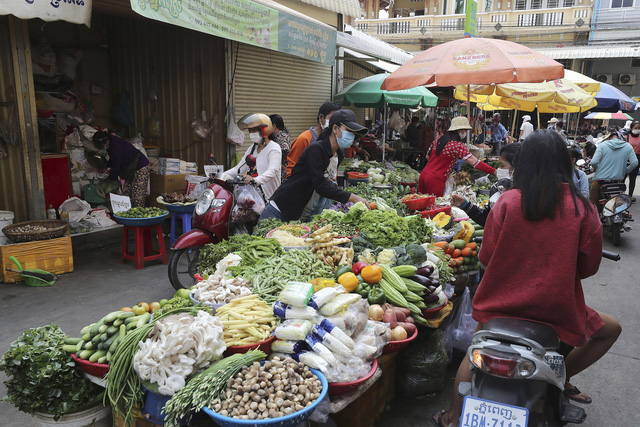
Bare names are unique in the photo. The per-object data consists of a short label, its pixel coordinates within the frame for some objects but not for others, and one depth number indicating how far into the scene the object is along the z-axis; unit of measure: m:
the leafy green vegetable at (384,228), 4.57
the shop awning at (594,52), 26.08
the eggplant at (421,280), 3.86
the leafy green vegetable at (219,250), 4.32
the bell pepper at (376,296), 3.55
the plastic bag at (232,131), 8.90
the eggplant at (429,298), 3.81
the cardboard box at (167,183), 8.64
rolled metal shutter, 9.28
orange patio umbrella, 6.01
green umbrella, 11.27
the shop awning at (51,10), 4.59
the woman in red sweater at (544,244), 2.50
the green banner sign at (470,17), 9.94
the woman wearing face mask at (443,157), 7.02
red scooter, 5.23
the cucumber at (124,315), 2.85
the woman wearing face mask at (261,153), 5.76
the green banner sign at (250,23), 5.29
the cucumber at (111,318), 2.80
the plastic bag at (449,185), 7.70
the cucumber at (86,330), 2.78
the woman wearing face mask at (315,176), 5.10
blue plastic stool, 6.82
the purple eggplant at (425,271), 3.95
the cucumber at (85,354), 2.63
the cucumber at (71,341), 2.76
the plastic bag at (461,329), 4.19
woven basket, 5.64
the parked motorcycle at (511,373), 2.36
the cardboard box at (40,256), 5.58
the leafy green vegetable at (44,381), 2.53
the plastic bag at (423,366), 3.68
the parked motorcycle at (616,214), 8.70
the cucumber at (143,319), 2.73
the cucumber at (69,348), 2.67
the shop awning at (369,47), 11.07
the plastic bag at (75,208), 7.17
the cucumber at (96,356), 2.61
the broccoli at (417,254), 4.12
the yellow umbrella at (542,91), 9.82
